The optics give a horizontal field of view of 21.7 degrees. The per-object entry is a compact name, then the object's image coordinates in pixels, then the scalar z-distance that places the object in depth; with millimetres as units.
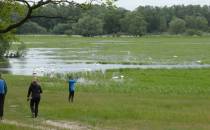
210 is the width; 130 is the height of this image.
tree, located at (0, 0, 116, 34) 29297
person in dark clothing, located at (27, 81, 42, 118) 24625
